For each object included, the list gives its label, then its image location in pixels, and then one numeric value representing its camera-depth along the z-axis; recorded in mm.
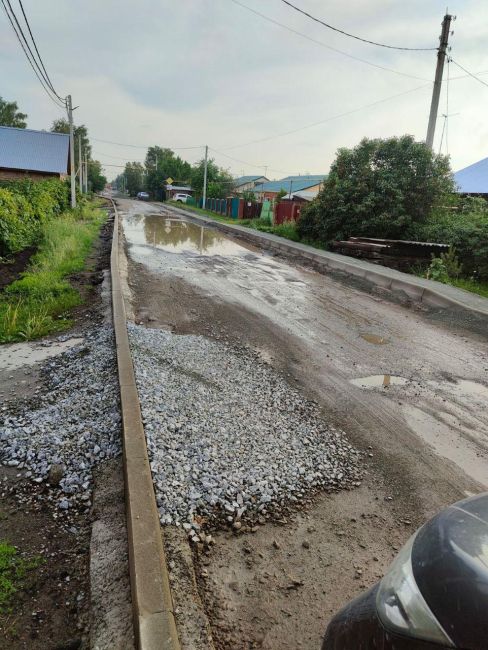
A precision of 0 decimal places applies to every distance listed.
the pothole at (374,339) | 6305
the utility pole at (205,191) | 48512
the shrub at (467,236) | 10391
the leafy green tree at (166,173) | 83375
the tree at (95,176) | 76231
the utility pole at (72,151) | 24381
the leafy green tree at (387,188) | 14789
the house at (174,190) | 76025
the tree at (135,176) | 112312
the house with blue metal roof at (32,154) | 39219
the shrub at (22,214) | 11891
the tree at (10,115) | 66625
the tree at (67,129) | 66738
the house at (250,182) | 84150
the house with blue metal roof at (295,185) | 60062
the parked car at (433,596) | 886
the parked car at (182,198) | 63419
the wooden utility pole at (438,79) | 14914
